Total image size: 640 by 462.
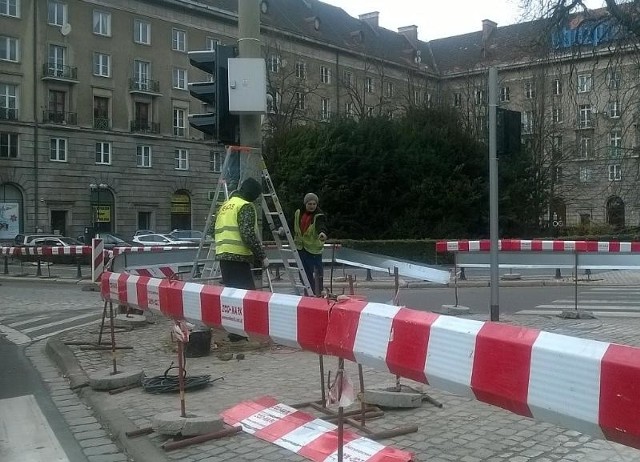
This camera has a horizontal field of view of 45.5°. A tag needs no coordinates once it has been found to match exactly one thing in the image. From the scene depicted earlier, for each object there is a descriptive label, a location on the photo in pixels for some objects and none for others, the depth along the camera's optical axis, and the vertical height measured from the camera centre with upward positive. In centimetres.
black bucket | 884 -145
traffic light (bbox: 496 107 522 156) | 1053 +123
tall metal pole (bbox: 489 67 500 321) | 1053 +68
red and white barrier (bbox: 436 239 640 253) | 1494 -57
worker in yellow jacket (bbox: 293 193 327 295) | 1172 -28
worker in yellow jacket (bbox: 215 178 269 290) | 866 -20
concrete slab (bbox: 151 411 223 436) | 549 -148
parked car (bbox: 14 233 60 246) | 4072 -99
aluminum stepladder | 943 +9
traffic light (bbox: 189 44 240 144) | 868 +143
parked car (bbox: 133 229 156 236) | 4932 -79
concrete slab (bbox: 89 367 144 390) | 736 -155
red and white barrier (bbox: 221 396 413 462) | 480 -151
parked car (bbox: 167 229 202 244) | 4679 -93
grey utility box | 856 +154
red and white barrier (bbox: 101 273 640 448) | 296 -66
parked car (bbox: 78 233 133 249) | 4407 -113
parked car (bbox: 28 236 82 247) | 3794 -106
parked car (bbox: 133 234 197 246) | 4293 -108
